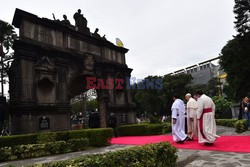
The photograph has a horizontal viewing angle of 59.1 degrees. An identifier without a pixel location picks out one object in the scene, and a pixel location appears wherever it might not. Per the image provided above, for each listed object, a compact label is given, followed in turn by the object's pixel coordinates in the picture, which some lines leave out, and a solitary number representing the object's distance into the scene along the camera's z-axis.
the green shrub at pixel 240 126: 10.38
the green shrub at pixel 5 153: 8.66
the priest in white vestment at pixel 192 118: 9.23
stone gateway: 12.02
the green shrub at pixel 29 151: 9.03
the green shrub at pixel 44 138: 10.07
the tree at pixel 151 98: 38.69
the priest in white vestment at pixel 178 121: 8.90
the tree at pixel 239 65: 24.83
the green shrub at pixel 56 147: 9.64
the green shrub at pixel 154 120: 16.11
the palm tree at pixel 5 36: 22.28
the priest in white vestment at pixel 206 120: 7.59
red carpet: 6.56
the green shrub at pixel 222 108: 22.36
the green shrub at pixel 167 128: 14.50
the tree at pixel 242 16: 25.86
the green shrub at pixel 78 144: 10.24
